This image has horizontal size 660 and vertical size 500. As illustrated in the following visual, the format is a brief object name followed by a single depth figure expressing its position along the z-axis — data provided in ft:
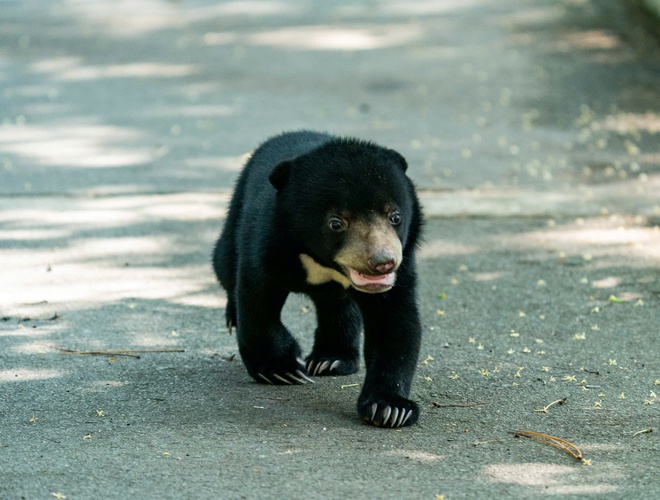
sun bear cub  29.37
